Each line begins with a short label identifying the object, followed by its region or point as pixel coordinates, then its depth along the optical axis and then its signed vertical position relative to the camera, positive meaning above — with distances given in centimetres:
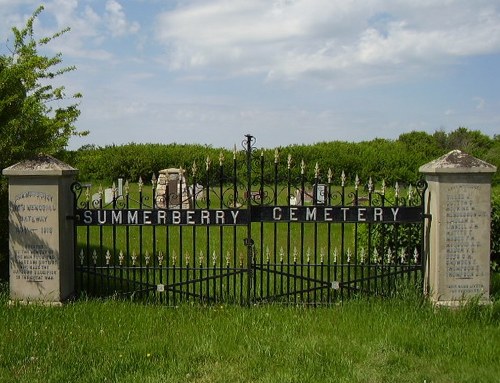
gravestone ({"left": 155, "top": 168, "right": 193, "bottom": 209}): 1630 -47
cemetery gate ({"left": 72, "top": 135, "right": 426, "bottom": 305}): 702 -67
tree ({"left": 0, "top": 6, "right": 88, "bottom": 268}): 785 +76
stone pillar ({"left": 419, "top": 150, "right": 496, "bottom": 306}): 677 -73
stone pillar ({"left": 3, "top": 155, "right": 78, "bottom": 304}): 692 -74
